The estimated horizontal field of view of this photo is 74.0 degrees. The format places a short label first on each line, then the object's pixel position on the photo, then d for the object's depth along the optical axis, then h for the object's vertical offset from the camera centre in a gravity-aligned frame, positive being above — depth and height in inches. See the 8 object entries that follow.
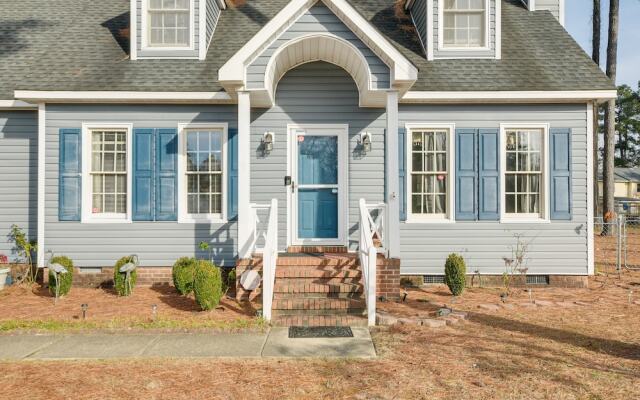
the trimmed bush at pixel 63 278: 280.1 -48.7
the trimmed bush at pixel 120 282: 286.5 -52.1
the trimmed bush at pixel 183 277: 276.8 -46.9
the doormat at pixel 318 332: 207.9 -63.7
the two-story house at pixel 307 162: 312.7 +32.8
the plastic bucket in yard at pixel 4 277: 311.3 -54.0
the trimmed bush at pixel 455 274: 278.2 -45.1
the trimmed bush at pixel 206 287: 240.1 -46.8
